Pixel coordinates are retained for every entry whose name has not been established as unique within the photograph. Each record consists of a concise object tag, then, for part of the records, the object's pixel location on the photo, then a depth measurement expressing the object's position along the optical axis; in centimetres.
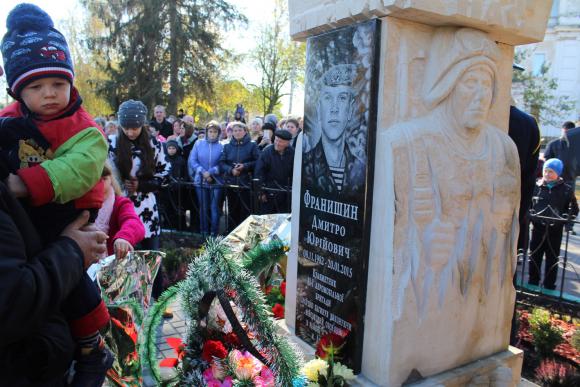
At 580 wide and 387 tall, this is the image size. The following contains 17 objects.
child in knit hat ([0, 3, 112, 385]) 137
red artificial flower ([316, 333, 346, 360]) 213
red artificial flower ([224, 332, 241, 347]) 202
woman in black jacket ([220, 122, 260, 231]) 677
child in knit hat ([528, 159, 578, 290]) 542
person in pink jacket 268
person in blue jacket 696
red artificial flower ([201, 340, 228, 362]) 196
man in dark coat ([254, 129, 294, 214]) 629
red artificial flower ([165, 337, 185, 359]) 217
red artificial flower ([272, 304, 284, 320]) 313
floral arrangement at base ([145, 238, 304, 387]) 179
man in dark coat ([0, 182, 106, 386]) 109
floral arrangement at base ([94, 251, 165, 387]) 220
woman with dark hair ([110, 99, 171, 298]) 408
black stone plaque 210
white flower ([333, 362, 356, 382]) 201
